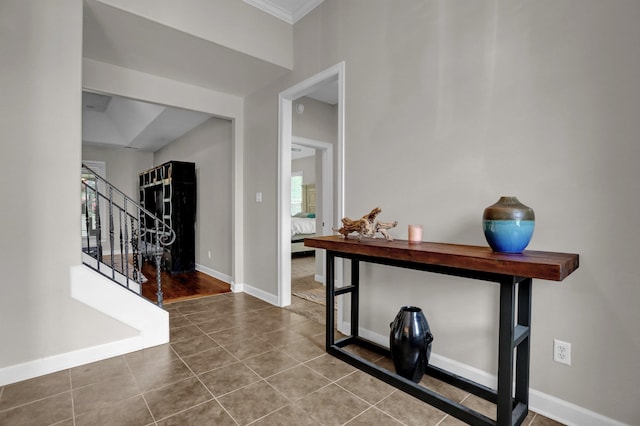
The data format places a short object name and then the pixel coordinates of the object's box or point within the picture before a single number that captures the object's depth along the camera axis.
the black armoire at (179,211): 5.16
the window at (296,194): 10.09
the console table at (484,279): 1.38
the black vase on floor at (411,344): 1.88
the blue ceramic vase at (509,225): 1.47
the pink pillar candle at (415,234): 1.97
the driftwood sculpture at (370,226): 2.11
